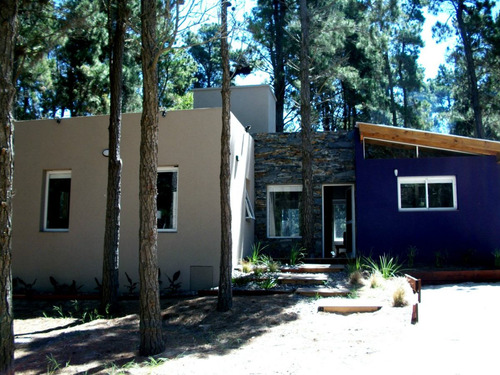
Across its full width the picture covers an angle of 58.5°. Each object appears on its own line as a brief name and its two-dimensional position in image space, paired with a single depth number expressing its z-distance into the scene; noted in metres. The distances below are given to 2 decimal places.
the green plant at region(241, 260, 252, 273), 9.26
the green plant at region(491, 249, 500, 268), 9.95
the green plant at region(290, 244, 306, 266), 9.84
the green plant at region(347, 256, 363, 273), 8.87
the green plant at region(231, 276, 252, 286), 8.46
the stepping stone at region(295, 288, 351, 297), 7.54
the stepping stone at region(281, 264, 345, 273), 9.36
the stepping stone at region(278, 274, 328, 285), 8.37
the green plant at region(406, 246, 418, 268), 10.52
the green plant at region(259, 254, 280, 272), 9.26
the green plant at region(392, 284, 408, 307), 6.59
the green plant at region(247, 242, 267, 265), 9.80
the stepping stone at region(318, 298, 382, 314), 6.54
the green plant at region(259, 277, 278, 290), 8.20
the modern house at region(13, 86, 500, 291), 9.23
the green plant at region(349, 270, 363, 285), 8.22
